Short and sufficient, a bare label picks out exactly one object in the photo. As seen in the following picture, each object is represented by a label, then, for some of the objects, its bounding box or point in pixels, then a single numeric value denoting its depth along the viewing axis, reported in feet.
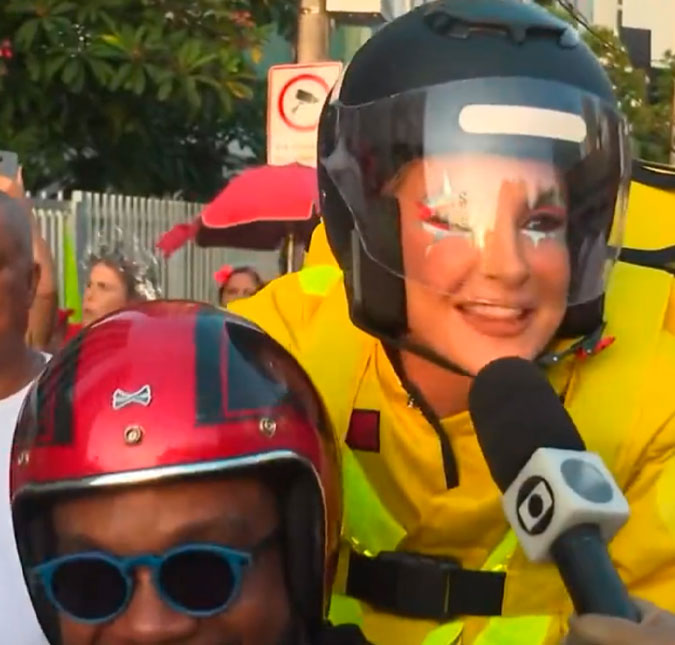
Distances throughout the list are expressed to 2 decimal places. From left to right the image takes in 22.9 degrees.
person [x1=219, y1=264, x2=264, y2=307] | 22.35
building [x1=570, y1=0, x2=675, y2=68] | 96.58
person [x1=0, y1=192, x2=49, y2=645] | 9.56
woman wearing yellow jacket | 7.73
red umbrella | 25.95
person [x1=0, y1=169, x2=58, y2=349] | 13.43
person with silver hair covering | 19.60
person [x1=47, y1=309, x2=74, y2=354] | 16.61
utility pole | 29.55
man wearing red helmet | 6.91
